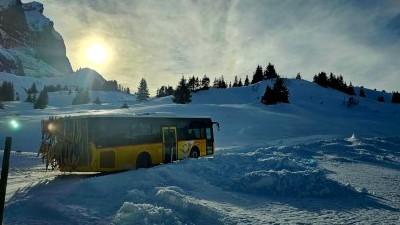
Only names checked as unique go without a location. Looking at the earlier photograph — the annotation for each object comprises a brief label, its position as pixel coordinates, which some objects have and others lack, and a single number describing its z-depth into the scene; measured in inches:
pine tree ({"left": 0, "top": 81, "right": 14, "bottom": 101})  5018.2
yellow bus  694.5
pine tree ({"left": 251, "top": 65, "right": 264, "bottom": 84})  4900.1
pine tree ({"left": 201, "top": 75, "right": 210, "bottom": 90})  4729.3
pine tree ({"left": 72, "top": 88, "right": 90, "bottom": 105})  4765.3
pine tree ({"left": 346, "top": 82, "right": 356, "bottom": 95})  4746.6
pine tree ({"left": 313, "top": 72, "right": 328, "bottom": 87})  4665.4
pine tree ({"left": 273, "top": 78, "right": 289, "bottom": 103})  3016.7
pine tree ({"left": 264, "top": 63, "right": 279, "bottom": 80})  4685.5
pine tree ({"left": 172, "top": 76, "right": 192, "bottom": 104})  3380.9
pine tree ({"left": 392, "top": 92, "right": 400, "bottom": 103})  4780.0
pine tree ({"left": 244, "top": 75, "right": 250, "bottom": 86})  5266.7
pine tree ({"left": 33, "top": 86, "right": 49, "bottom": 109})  3502.7
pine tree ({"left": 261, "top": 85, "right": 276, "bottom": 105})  2987.2
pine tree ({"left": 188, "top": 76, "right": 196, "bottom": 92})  4847.9
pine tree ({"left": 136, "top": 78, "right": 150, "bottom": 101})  4664.4
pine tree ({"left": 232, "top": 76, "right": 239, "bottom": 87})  5421.3
